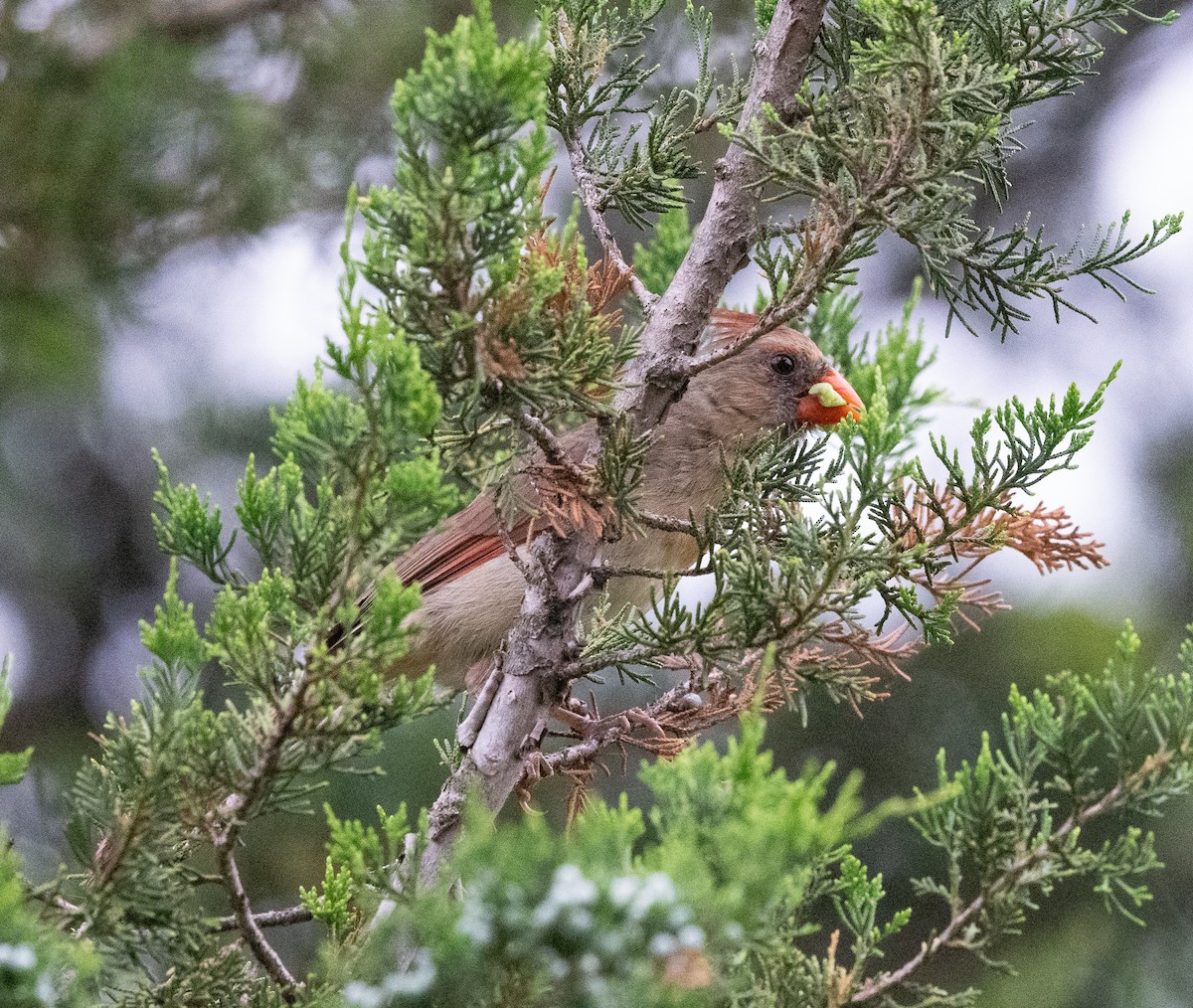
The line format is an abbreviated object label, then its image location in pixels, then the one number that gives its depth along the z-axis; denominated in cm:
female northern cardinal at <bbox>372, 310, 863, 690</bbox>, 590
